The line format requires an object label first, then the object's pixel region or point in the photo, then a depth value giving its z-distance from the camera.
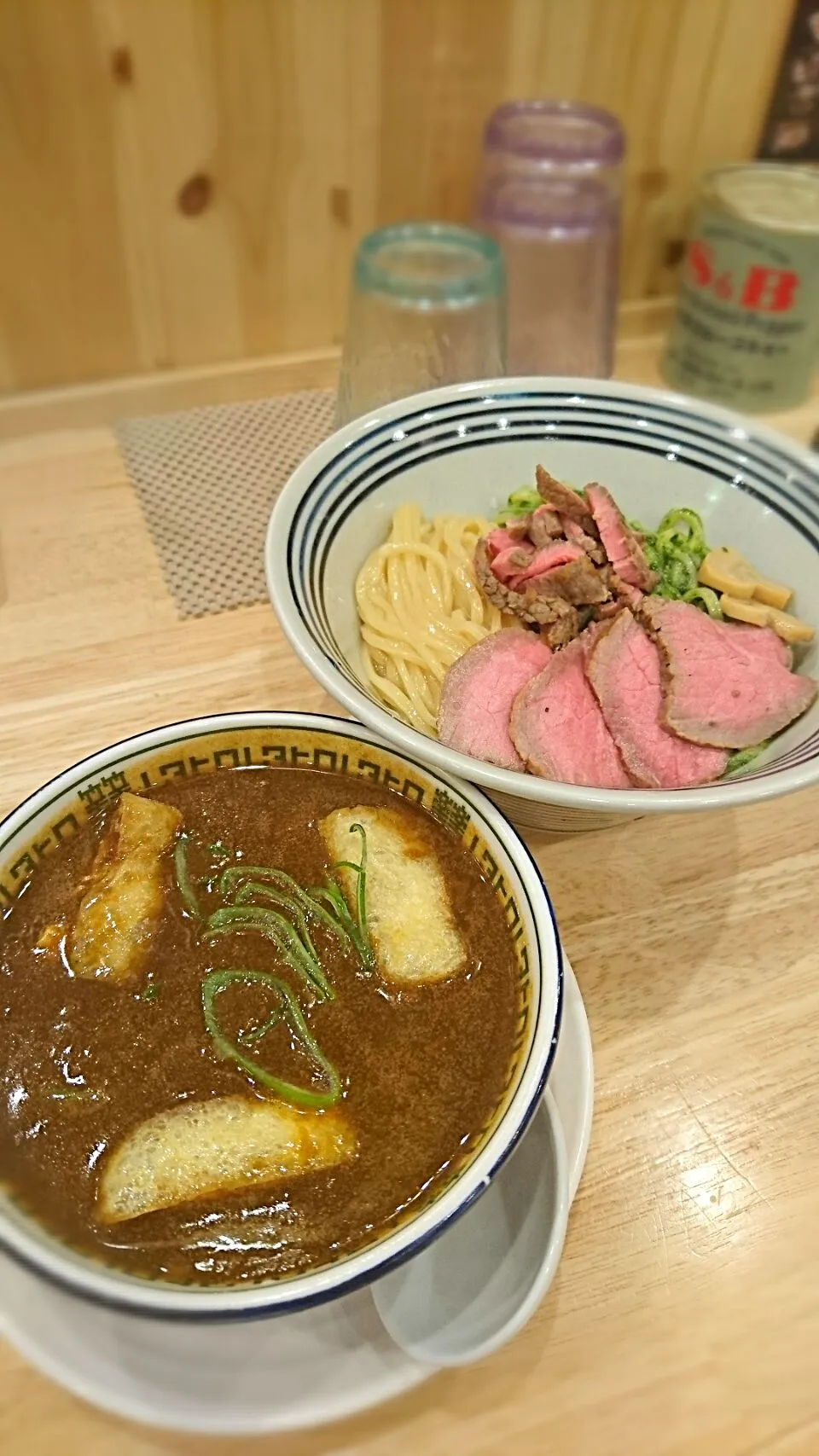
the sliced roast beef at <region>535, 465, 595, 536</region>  0.39
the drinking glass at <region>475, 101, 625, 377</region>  0.52
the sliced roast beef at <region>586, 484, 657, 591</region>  0.38
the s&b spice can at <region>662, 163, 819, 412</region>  0.51
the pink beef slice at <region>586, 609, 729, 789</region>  0.33
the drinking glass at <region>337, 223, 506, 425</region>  0.46
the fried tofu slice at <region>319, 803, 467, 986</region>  0.28
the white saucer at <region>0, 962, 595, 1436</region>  0.23
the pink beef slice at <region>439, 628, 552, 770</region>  0.32
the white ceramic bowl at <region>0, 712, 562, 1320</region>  0.20
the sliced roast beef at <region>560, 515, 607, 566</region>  0.39
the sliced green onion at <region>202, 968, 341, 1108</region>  0.25
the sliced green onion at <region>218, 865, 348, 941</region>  0.28
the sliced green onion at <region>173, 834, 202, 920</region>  0.28
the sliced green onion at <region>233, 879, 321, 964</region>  0.28
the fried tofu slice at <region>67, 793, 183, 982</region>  0.27
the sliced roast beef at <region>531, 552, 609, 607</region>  0.37
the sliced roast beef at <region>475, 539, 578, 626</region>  0.38
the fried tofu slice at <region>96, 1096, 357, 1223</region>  0.23
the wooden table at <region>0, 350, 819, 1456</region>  0.24
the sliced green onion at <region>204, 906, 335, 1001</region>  0.27
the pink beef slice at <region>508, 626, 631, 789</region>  0.32
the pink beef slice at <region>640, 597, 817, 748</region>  0.34
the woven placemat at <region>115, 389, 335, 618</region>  0.45
